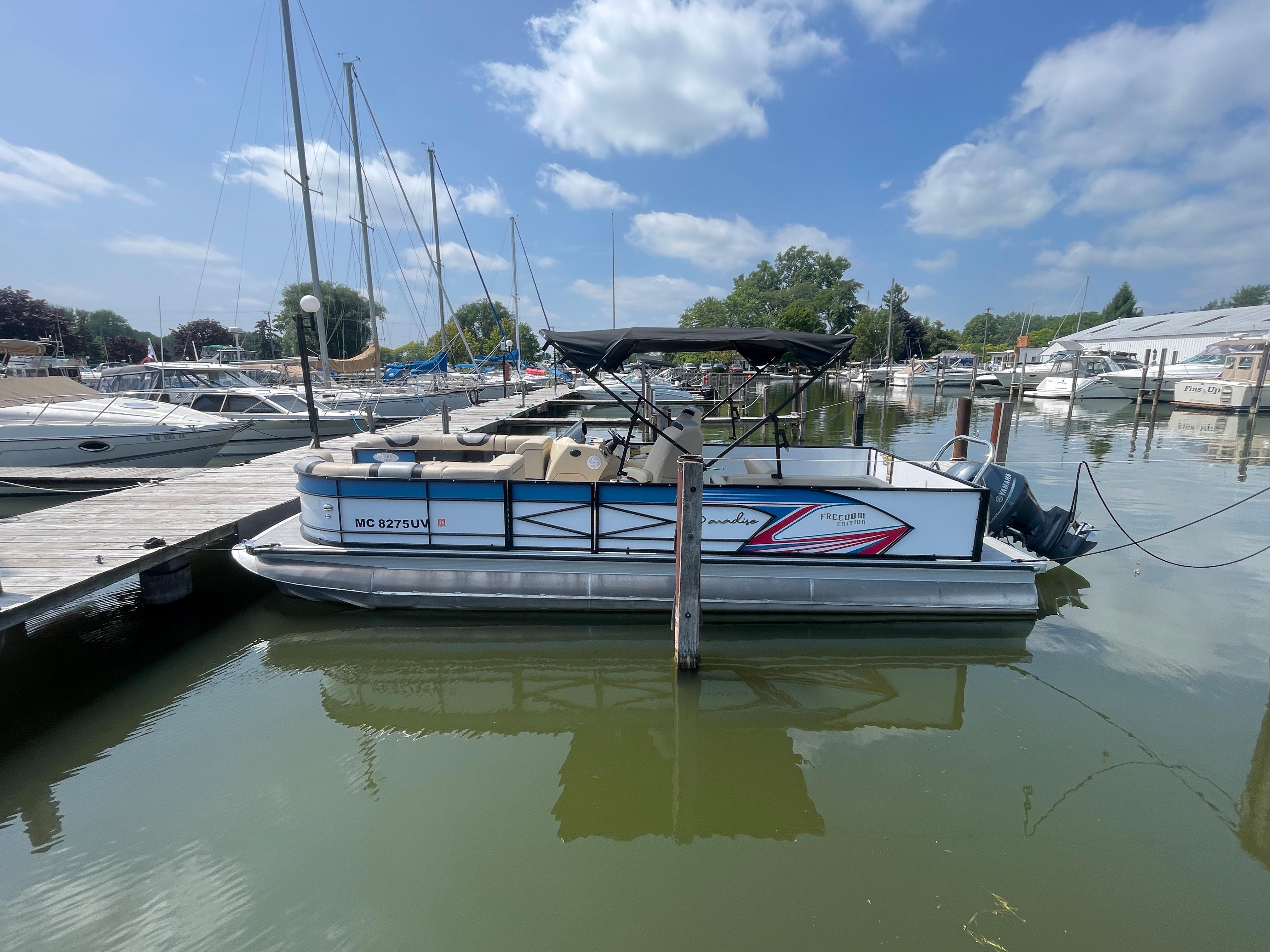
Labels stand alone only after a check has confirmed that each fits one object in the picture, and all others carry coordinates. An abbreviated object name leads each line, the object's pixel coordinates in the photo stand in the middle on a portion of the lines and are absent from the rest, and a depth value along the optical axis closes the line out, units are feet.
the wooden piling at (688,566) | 15.96
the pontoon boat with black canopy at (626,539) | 19.03
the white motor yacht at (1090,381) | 114.73
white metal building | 155.63
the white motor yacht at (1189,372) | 105.40
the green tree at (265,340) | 197.36
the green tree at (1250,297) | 355.97
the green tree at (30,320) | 170.81
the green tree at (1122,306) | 323.16
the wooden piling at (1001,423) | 29.89
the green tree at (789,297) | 232.12
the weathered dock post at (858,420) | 30.71
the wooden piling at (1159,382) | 78.12
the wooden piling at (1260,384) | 79.66
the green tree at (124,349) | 204.03
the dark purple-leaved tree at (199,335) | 206.67
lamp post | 33.73
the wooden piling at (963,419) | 29.30
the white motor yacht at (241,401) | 52.49
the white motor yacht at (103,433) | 39.45
